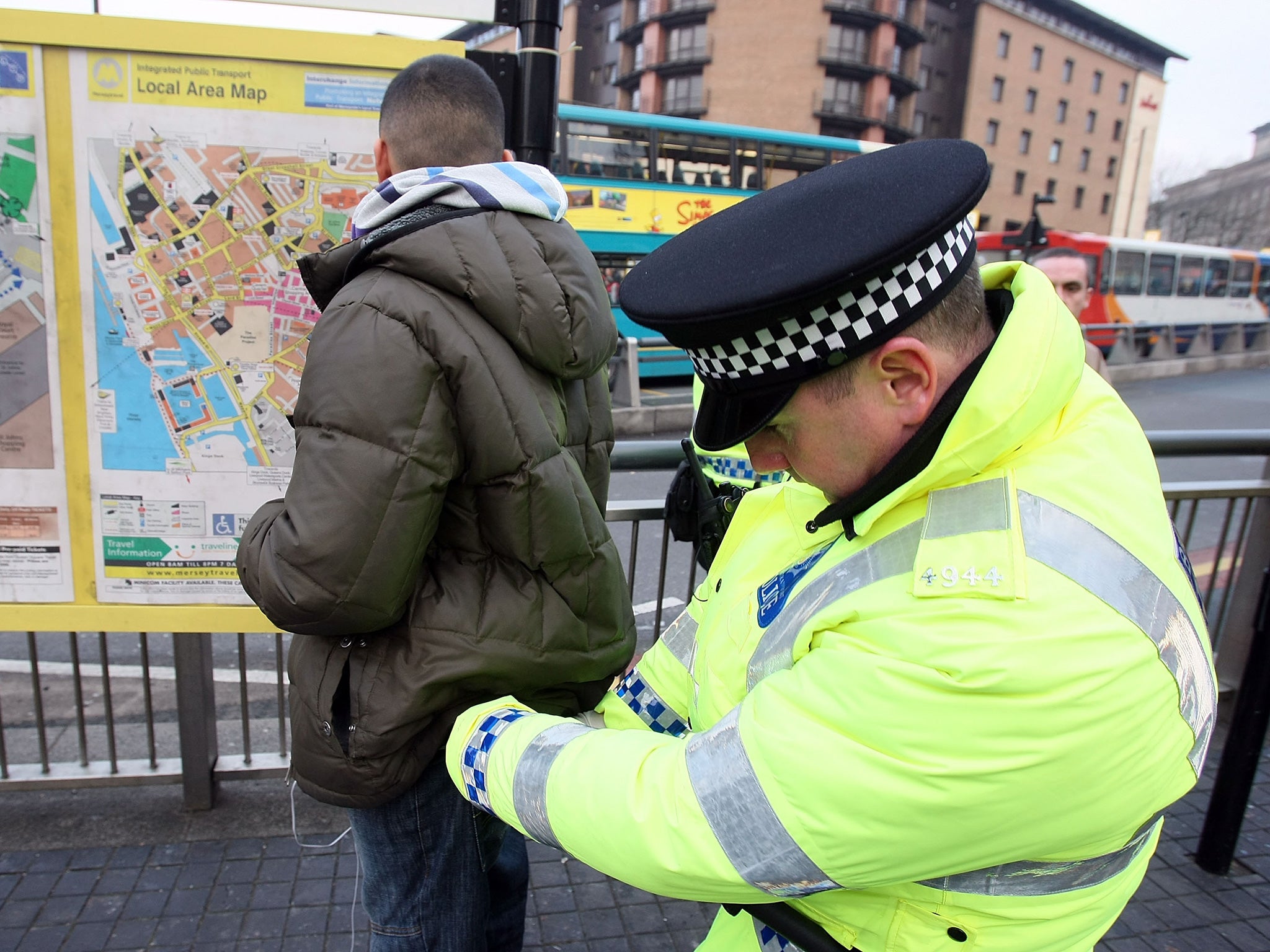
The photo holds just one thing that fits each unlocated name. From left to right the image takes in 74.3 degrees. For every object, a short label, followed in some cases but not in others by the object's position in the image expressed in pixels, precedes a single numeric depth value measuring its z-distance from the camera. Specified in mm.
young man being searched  1465
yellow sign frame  2275
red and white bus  22109
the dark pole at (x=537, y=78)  2652
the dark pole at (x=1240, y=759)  2898
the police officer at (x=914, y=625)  828
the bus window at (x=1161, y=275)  23531
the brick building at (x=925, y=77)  46031
